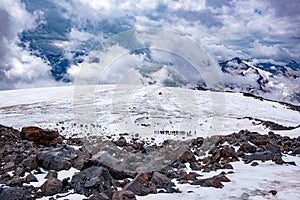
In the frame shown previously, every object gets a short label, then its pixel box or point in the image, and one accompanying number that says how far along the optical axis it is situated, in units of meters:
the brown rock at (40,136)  14.98
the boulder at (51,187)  8.05
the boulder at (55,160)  10.30
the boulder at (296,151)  15.18
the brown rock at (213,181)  8.85
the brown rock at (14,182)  8.57
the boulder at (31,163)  10.16
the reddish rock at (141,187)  8.08
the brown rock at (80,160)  10.32
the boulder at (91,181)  8.11
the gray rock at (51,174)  9.19
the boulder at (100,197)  7.30
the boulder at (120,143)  16.16
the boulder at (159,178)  9.07
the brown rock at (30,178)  8.97
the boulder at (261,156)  12.91
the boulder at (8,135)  14.27
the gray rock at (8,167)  9.85
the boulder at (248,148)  14.19
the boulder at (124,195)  7.33
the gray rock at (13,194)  7.52
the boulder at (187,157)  12.28
